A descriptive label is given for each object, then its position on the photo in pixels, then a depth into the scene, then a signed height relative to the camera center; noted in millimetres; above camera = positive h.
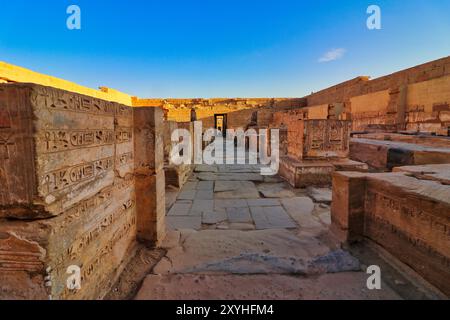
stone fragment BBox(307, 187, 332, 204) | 4430 -1128
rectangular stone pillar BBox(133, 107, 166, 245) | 2582 -344
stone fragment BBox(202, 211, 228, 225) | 3639 -1248
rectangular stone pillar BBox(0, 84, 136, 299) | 1254 -318
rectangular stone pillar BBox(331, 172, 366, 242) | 2643 -778
